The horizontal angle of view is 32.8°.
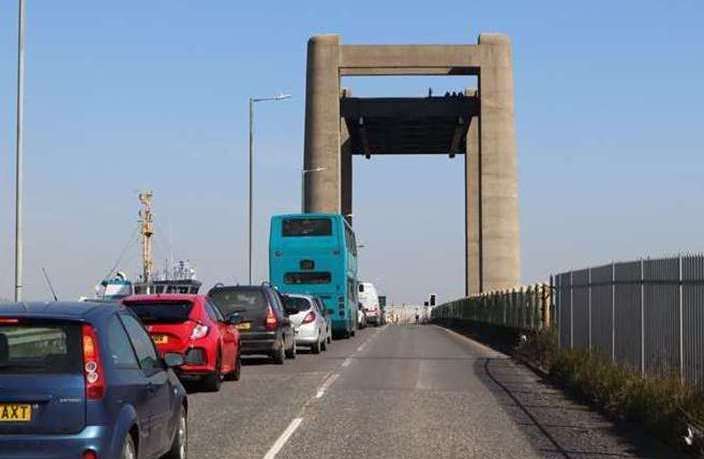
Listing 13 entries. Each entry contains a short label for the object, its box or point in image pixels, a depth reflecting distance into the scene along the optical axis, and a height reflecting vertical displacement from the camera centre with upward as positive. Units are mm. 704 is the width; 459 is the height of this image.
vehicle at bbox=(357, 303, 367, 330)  64919 -1770
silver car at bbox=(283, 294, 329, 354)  31125 -849
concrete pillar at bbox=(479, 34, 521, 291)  77688 +8203
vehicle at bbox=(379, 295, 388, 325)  98012 -1306
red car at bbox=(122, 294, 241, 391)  18406 -650
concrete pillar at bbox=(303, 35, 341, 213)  76750 +10473
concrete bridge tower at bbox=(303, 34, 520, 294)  77125 +11331
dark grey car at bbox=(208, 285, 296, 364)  25250 -579
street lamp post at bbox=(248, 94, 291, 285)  49375 +5358
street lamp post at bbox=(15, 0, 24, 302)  25609 +2884
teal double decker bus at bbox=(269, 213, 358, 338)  41125 +1162
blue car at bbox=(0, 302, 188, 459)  7785 -668
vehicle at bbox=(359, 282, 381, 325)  83750 -1012
